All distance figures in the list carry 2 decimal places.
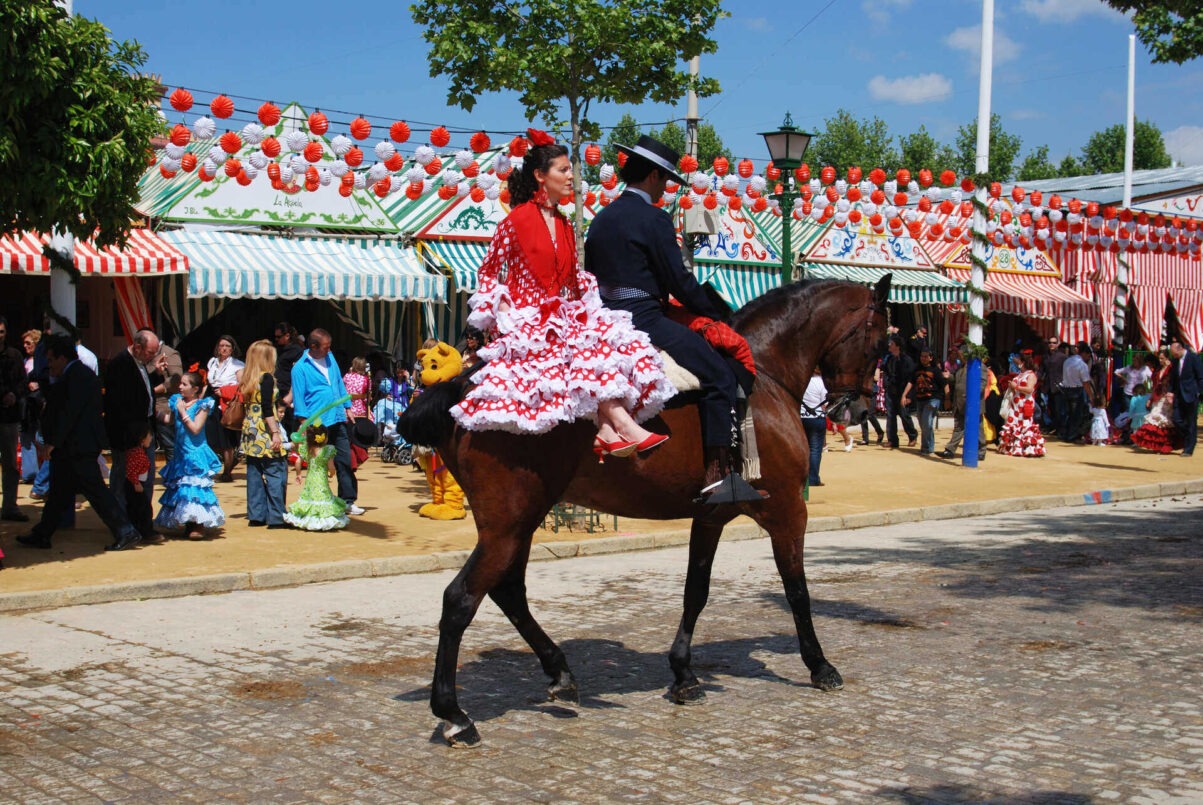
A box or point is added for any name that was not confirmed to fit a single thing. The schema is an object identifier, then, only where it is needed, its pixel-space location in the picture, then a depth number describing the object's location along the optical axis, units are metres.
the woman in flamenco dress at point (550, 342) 5.59
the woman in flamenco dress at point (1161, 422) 21.83
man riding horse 6.09
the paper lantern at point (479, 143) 18.78
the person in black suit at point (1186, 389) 21.12
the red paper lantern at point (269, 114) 17.69
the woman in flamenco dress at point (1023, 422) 20.91
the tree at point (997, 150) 83.31
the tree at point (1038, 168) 86.38
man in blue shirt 11.79
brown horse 5.68
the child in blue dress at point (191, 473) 11.29
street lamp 15.09
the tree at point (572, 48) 15.18
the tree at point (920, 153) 81.56
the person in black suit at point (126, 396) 10.80
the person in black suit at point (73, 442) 10.45
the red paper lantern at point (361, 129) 17.83
